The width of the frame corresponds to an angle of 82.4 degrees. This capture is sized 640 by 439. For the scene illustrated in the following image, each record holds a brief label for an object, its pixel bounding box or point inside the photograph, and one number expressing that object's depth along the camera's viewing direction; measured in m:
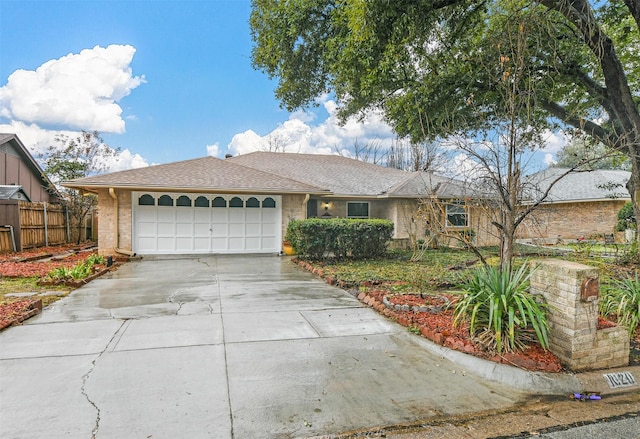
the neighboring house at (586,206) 20.62
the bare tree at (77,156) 19.45
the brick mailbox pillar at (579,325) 3.77
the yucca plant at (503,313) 3.95
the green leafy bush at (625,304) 4.92
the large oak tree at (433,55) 7.16
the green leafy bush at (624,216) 17.81
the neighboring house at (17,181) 13.78
